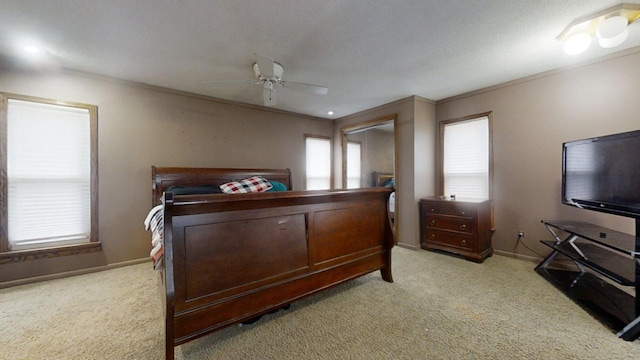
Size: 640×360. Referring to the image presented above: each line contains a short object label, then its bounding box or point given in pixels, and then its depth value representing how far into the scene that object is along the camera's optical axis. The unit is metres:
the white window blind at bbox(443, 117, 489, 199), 3.54
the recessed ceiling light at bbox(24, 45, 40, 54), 2.31
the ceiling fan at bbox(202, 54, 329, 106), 2.31
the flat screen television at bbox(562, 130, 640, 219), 1.89
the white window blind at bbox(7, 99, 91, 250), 2.59
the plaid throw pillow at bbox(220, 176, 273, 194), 3.29
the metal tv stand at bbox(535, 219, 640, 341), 1.72
